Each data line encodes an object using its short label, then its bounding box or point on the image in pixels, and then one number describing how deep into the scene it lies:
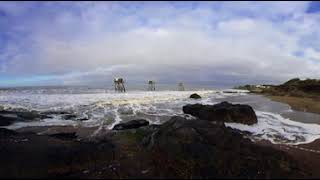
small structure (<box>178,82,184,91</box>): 102.84
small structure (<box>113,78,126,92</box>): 81.70
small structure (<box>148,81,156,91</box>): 98.41
